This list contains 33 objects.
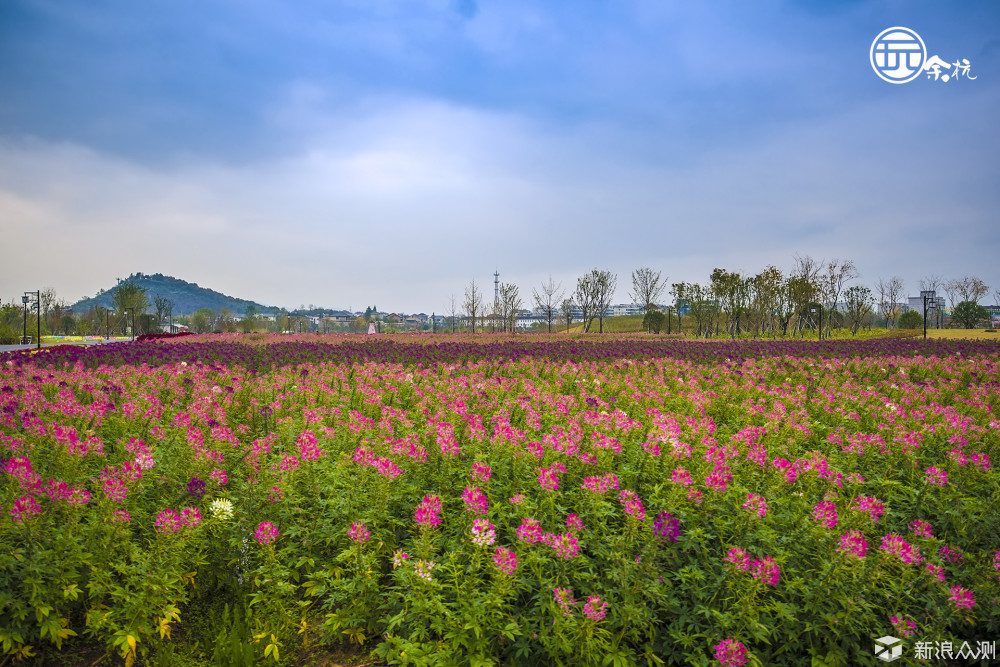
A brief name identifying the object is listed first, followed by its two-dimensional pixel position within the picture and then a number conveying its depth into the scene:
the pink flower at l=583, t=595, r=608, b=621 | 2.55
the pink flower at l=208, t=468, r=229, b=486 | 3.78
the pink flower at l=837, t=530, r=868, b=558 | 2.78
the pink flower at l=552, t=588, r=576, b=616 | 2.65
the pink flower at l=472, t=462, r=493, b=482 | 3.49
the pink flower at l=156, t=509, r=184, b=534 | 3.00
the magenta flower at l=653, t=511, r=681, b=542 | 2.84
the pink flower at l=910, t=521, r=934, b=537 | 3.12
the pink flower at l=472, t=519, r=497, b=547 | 2.79
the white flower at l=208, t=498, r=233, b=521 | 3.52
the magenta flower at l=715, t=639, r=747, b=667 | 2.62
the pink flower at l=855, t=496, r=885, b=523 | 3.17
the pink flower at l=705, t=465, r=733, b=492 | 3.37
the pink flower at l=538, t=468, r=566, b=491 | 3.34
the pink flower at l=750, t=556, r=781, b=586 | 2.66
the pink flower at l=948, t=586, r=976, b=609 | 2.74
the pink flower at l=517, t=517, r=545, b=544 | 2.88
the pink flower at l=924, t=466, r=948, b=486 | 3.89
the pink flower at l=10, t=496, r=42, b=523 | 2.88
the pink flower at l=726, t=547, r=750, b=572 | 2.80
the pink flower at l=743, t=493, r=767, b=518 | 3.19
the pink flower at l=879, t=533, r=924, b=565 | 2.78
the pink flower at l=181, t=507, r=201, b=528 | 3.07
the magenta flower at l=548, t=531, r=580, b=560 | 2.80
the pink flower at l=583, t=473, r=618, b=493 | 3.28
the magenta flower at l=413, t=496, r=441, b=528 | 2.88
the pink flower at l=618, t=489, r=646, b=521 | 2.90
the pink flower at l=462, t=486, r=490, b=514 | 3.03
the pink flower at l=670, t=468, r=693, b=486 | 3.26
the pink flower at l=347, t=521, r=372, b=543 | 3.14
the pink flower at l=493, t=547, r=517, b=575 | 2.65
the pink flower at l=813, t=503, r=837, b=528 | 3.08
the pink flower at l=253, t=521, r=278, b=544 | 3.19
